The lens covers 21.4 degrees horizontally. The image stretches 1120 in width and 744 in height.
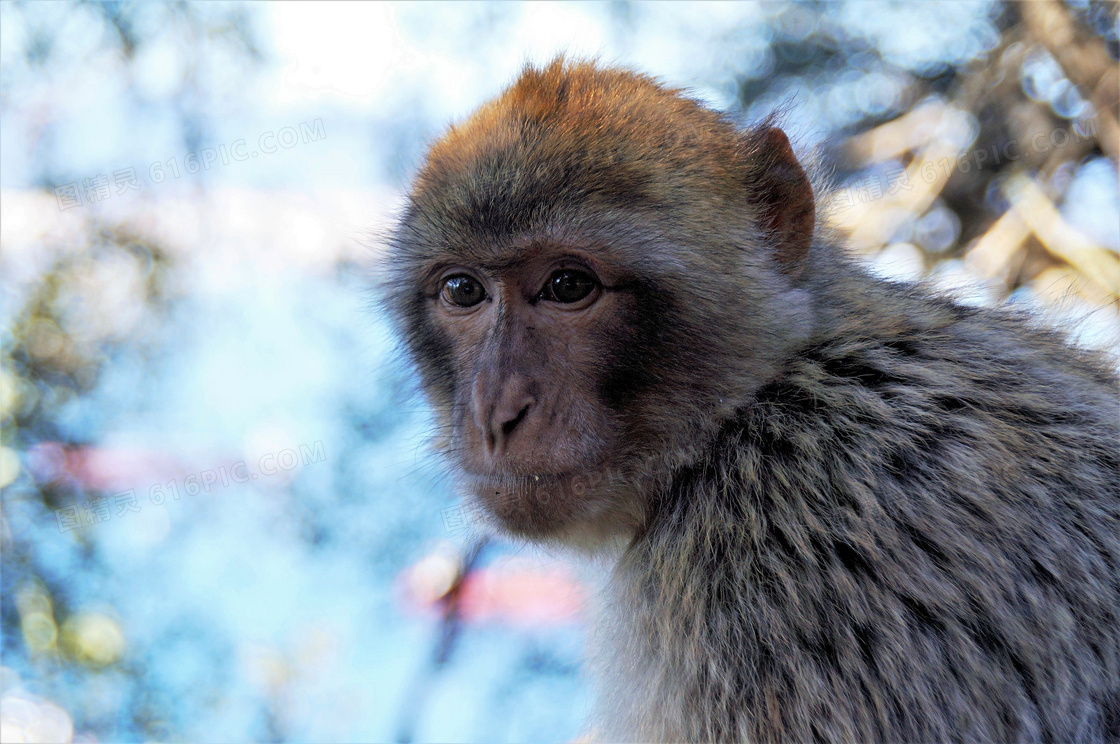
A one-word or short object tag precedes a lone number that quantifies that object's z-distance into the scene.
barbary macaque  0.82
